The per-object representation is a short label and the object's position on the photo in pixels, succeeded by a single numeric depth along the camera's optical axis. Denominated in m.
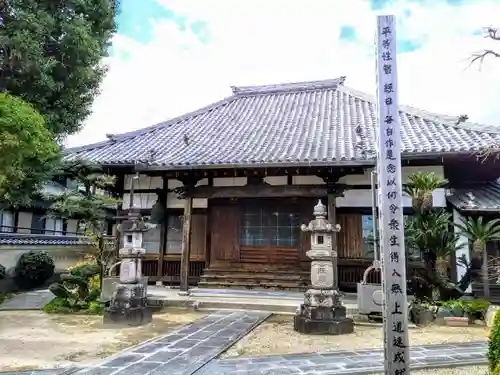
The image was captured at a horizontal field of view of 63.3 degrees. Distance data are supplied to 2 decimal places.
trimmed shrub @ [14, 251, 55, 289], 14.01
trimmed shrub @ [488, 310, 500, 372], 3.80
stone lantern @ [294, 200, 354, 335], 7.64
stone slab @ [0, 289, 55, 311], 10.61
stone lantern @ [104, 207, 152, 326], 8.41
